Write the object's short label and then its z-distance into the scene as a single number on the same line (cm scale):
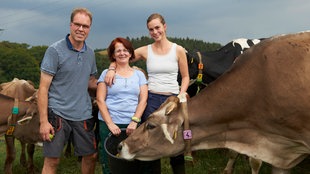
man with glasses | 450
